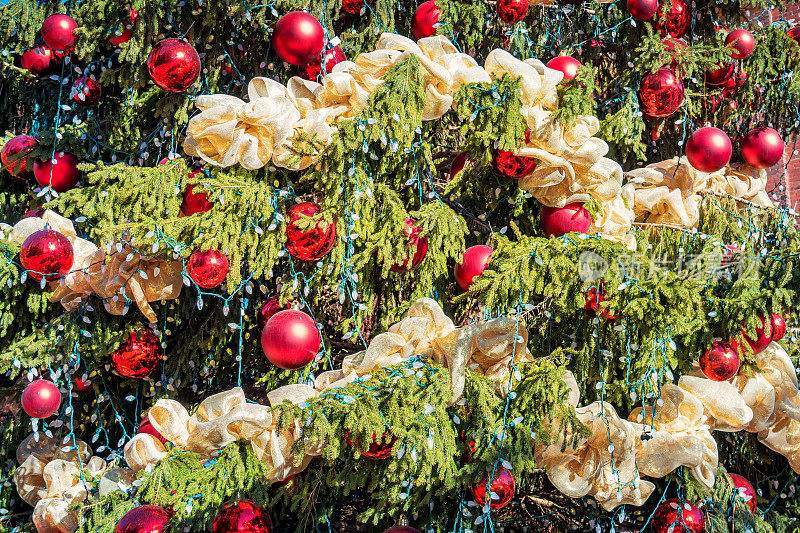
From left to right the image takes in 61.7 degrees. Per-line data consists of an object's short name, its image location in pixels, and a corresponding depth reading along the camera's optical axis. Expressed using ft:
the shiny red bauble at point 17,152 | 8.85
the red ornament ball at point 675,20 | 8.79
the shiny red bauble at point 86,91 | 9.03
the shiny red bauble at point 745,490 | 7.79
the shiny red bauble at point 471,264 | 7.16
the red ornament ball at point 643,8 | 8.23
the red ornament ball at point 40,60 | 9.46
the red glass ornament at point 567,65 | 8.05
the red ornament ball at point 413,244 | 7.01
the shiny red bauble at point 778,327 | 7.60
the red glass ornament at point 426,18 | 8.32
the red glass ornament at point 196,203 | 7.11
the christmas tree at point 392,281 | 6.19
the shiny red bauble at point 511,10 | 8.15
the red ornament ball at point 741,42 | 8.86
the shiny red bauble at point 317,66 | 8.02
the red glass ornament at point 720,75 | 8.87
